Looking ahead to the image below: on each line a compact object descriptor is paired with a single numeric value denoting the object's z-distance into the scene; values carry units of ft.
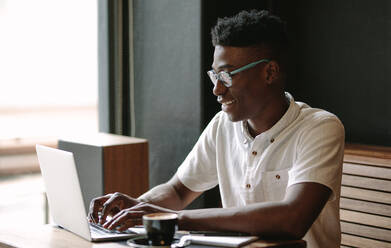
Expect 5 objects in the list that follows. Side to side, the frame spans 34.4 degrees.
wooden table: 6.92
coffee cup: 6.73
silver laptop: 7.22
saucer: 6.77
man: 7.47
